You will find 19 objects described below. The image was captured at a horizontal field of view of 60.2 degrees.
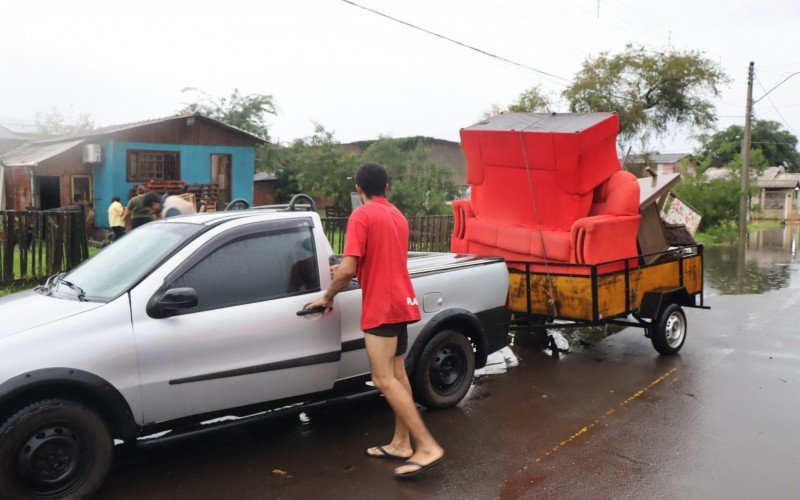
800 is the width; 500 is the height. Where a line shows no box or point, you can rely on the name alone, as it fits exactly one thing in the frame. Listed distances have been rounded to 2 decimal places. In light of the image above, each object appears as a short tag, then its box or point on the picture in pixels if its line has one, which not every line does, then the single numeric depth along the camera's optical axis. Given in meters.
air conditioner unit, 22.97
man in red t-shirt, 4.43
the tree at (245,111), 35.53
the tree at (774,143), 78.88
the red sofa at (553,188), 7.33
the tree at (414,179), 25.45
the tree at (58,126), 45.36
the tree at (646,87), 33.41
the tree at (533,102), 34.38
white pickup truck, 3.77
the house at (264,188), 37.59
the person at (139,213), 9.27
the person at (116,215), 18.72
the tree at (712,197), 31.64
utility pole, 30.34
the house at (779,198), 62.06
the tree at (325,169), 31.02
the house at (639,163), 34.57
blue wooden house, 23.28
